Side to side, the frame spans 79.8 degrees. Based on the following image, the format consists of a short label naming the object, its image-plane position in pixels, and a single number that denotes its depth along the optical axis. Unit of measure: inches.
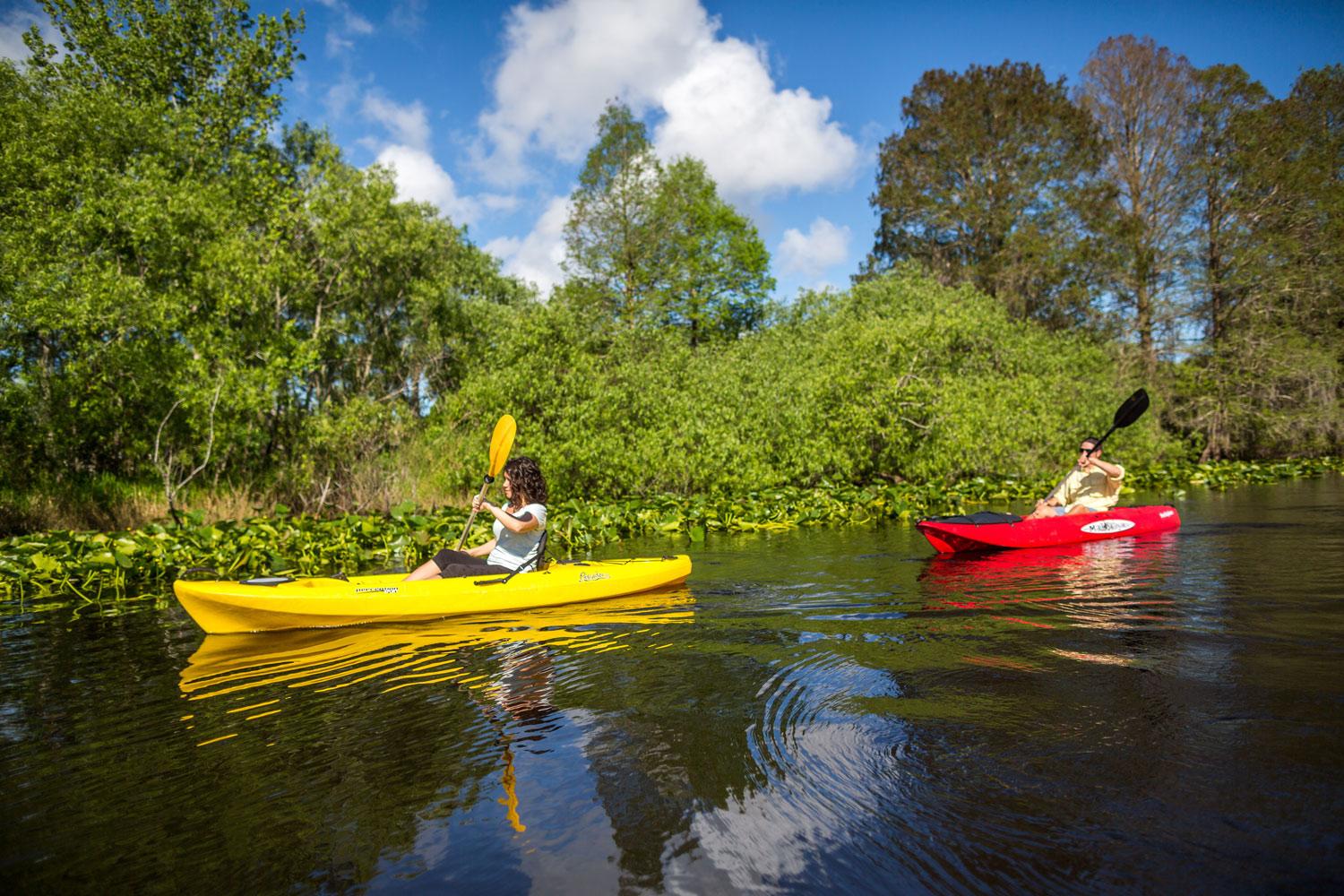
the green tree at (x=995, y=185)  913.5
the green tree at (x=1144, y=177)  861.8
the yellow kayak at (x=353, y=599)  215.9
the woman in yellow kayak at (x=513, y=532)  243.0
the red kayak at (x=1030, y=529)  303.9
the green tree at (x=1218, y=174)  858.1
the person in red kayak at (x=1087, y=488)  340.5
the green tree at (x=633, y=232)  935.7
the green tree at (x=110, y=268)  498.3
